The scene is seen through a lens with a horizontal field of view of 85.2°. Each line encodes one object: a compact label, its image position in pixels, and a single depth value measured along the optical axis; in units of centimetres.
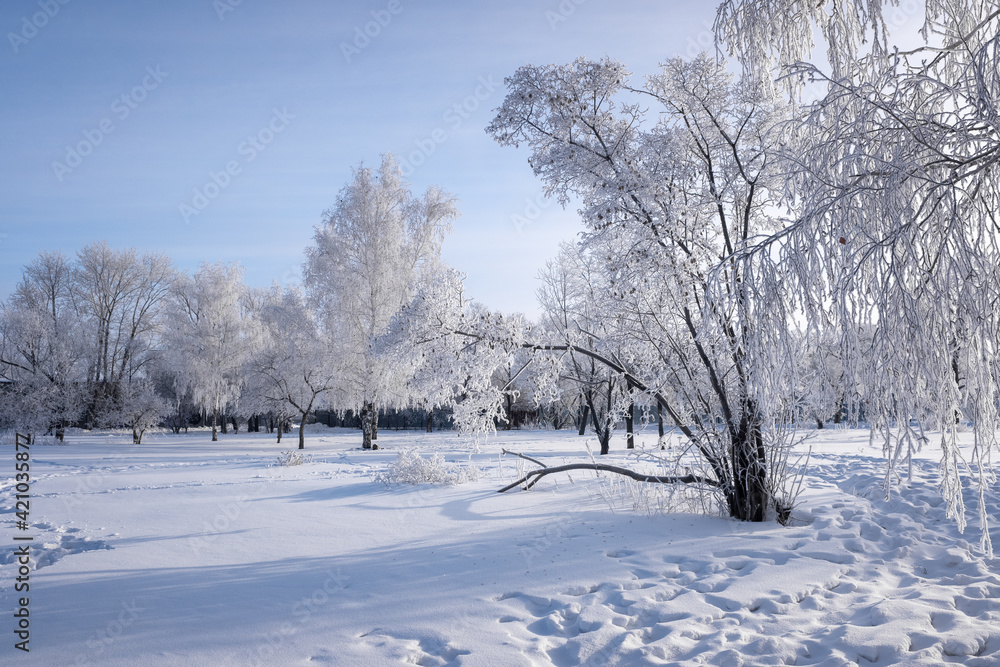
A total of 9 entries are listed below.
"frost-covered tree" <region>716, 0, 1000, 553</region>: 234
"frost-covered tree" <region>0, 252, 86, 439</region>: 1953
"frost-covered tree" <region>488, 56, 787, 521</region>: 546
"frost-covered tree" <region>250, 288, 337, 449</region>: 1884
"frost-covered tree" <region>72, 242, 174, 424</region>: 2519
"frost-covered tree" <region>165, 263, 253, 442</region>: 2338
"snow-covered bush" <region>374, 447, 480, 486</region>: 855
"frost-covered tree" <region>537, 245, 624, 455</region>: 1750
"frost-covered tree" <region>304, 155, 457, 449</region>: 1797
